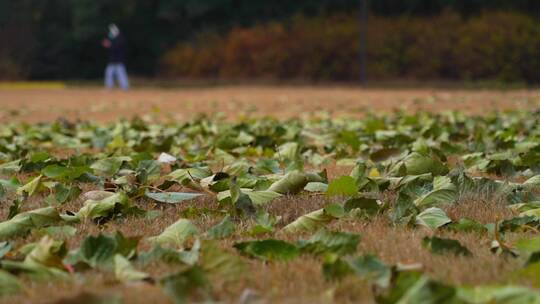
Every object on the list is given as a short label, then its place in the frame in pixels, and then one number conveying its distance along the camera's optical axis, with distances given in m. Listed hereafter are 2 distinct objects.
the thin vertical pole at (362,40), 47.21
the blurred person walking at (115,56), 49.28
